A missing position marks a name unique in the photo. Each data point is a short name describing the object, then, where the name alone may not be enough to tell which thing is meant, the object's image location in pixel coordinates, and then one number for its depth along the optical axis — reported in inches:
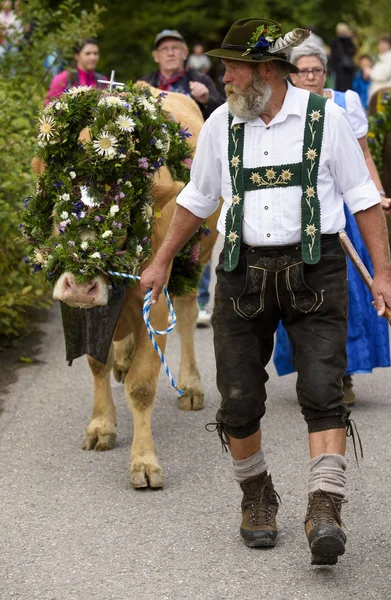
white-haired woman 491.9
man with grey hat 643.7
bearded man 329.8
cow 382.2
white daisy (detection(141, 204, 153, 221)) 406.8
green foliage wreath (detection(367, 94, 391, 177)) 762.7
